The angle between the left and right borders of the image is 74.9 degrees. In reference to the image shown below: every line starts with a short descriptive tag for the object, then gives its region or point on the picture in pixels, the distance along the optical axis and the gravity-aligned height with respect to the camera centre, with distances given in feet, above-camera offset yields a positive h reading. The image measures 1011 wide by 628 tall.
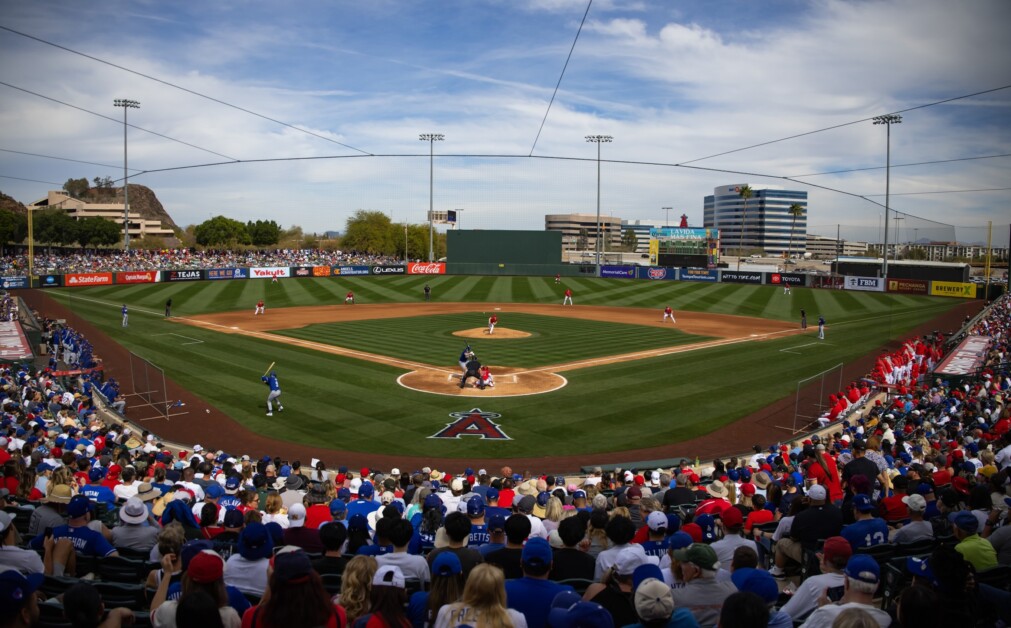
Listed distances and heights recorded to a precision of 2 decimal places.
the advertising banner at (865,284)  219.20 -0.58
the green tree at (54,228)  323.37 +21.14
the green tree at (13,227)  291.58 +19.21
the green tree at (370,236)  464.65 +27.57
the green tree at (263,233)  458.50 +28.38
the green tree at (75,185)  611.47 +83.06
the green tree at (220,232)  429.79 +26.50
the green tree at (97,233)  350.84 +20.60
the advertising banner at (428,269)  272.51 +2.88
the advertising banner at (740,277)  248.52 +1.34
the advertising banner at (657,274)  265.34 +2.25
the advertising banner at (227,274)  231.30 -0.35
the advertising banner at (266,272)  241.14 +0.45
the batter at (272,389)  70.44 -12.31
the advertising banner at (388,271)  268.21 +1.82
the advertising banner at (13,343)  76.41 -9.35
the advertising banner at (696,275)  257.75 +1.96
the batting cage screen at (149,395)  72.39 -14.82
